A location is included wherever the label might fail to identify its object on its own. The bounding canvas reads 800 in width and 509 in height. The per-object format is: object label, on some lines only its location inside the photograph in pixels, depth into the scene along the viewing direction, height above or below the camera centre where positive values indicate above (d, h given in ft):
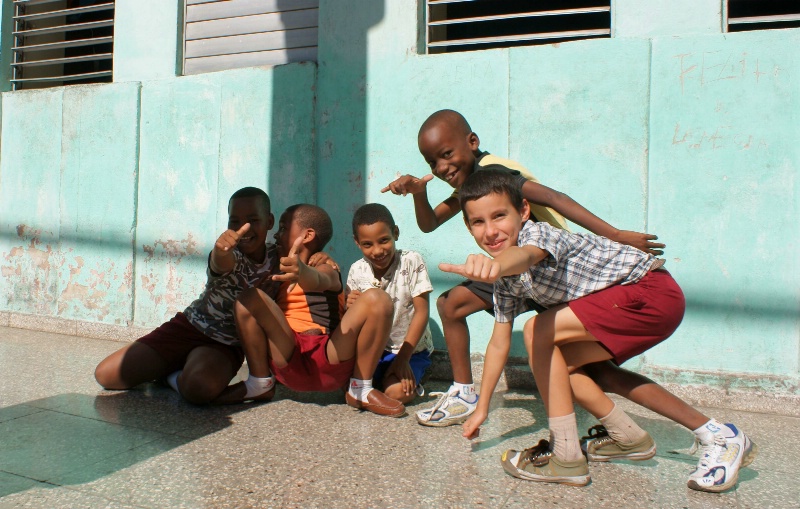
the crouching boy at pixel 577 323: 7.36 -0.62
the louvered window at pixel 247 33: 14.60 +4.95
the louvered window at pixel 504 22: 12.51 +5.72
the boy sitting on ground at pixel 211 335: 10.32 -1.25
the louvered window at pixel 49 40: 16.92 +5.59
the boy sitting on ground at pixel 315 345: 9.96 -1.23
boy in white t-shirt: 10.59 -0.42
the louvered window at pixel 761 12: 11.23 +6.22
